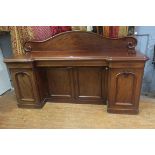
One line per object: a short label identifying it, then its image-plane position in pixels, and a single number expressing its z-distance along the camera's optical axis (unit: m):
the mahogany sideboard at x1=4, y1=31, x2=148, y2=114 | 1.95
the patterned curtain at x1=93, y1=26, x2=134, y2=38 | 2.21
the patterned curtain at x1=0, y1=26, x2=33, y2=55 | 2.41
